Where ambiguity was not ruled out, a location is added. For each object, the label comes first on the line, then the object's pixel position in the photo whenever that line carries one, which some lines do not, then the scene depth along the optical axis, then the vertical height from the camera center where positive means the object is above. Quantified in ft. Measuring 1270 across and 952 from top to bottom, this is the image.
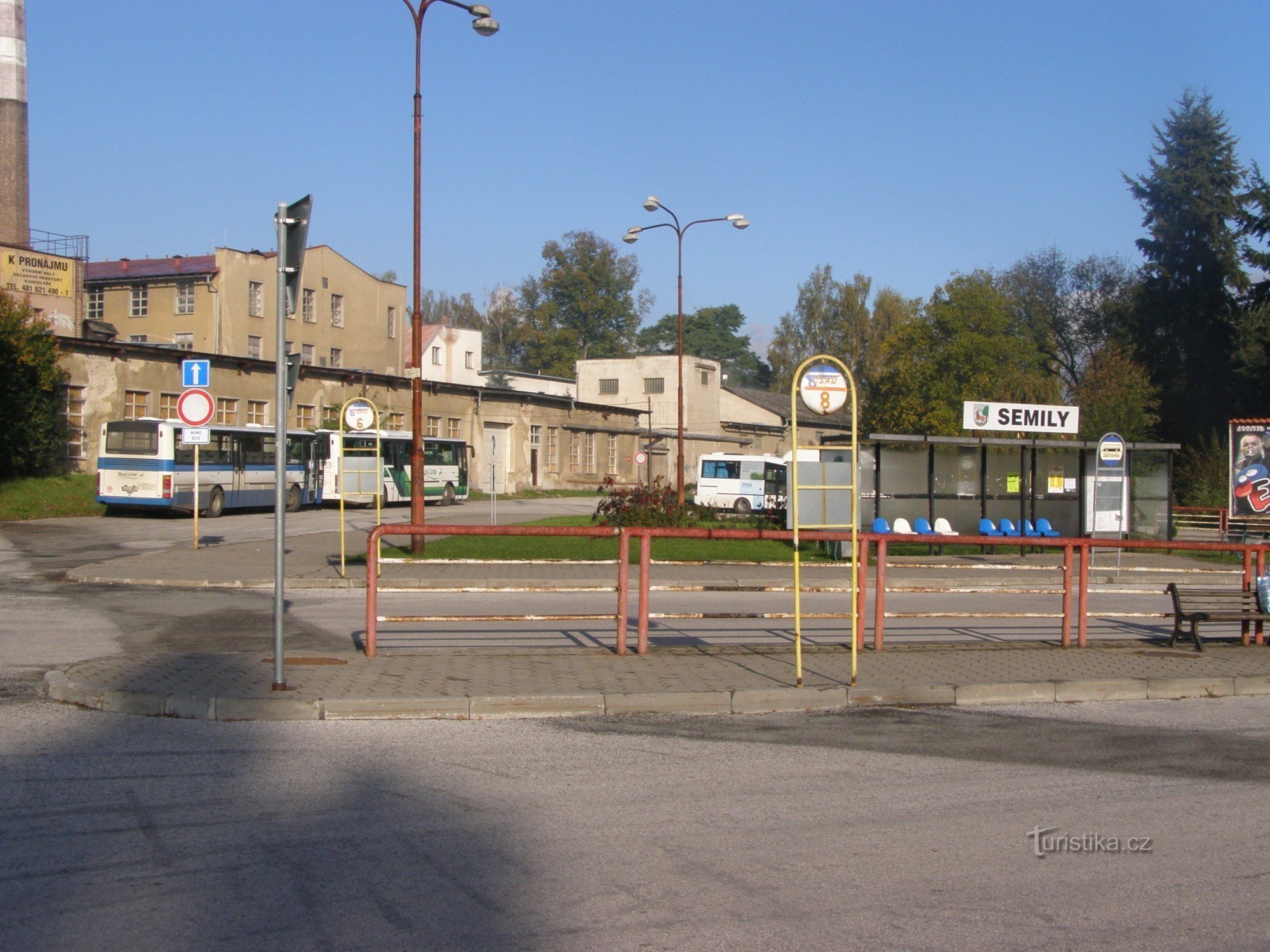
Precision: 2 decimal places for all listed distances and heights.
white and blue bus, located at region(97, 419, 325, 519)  105.50 +0.67
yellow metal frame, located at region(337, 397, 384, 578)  63.36 -0.46
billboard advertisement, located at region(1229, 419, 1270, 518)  94.38 +1.57
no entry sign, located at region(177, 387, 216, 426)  69.21 +4.29
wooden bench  39.83 -4.37
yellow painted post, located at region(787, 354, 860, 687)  29.14 +2.29
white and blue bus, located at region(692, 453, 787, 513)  139.33 +0.00
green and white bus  134.21 +1.52
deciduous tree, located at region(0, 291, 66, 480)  113.39 +8.54
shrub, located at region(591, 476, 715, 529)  84.74 -2.23
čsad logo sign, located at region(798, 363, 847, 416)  29.76 +2.59
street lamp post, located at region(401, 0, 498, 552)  64.69 +12.04
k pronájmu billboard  149.59 +28.09
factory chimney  144.36 +47.36
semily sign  92.07 +5.75
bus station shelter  89.45 +0.16
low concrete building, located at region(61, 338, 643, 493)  126.21 +9.86
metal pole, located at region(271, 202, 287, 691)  26.76 +0.61
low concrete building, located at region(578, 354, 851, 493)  236.02 +17.67
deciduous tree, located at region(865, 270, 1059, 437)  194.80 +23.23
